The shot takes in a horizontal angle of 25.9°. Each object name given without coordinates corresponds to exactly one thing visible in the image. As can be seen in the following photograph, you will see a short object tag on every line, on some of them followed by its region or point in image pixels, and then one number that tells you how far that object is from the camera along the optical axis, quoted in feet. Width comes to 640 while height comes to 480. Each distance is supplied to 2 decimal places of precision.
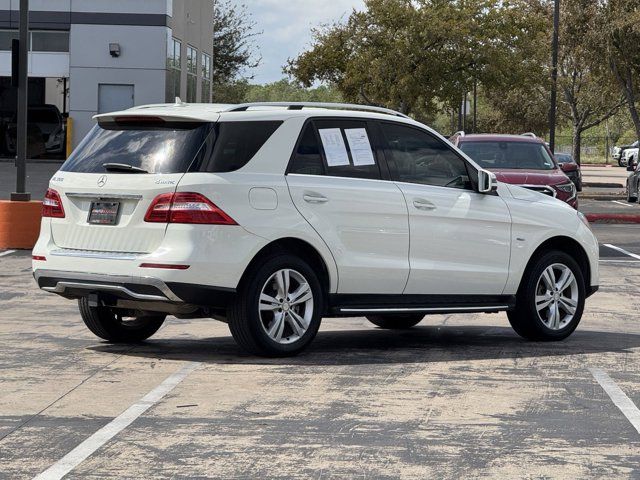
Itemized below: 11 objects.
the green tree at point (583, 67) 159.84
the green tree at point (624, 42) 153.55
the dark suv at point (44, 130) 175.42
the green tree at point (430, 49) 176.55
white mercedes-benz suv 30.83
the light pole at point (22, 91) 64.74
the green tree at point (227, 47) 269.23
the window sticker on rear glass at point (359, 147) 33.68
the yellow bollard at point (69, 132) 164.96
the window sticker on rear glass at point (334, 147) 33.22
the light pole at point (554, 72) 148.87
